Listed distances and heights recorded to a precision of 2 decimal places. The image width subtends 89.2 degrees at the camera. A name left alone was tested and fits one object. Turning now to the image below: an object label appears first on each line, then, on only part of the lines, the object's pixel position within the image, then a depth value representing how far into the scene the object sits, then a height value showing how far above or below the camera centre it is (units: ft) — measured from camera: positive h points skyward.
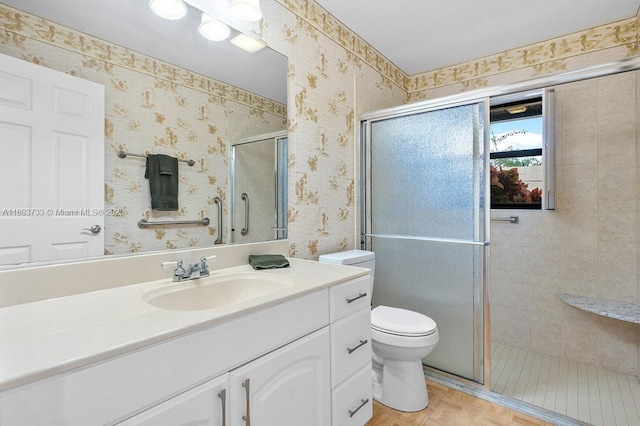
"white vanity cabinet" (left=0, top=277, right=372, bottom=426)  2.03 -1.35
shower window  8.19 +1.57
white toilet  5.60 -2.43
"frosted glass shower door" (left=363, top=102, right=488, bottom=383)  6.16 -0.14
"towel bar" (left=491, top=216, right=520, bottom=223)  8.22 -0.14
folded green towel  4.87 -0.73
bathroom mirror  3.44 +1.60
